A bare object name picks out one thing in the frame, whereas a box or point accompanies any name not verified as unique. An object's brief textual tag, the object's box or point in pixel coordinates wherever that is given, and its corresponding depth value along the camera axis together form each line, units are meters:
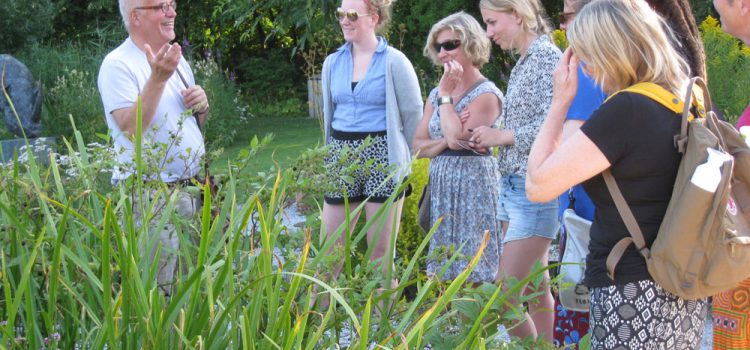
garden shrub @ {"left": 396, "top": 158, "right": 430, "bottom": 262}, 5.97
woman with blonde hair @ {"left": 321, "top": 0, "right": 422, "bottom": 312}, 4.86
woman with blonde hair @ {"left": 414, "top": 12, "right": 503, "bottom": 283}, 4.69
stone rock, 11.08
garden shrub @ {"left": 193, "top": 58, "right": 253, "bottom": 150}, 14.99
